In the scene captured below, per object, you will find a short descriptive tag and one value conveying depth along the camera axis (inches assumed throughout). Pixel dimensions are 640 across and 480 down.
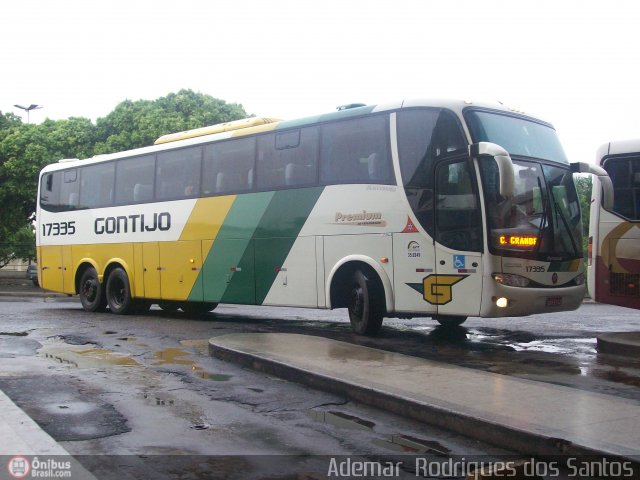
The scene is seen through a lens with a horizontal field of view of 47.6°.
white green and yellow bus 390.0
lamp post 1557.6
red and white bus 471.8
